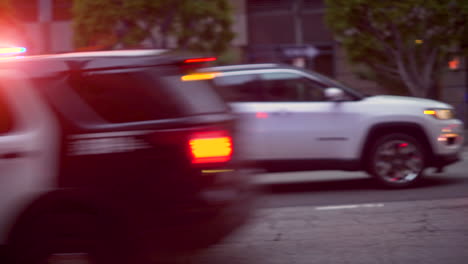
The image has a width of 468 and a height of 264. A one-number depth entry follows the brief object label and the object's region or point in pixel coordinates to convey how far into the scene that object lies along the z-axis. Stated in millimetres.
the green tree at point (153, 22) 17938
